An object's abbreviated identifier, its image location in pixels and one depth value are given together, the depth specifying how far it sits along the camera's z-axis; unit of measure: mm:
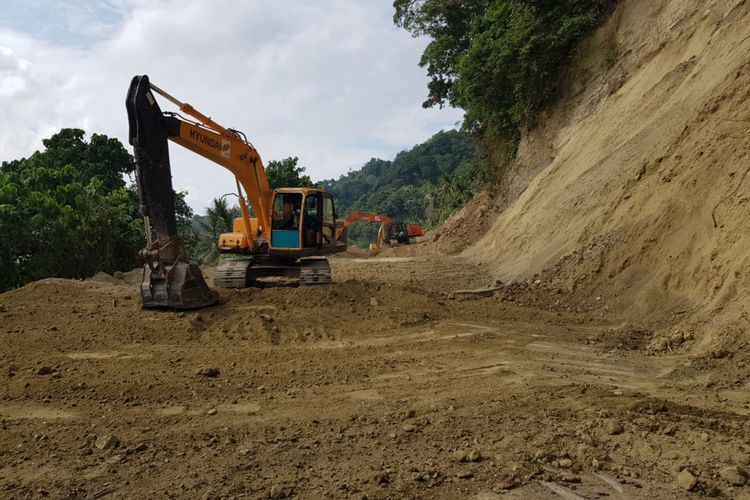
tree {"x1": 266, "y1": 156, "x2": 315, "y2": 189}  42156
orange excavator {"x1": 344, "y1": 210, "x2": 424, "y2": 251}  38125
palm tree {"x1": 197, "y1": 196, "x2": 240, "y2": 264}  35766
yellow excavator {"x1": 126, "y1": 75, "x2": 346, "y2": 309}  9570
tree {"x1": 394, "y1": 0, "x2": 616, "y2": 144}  18719
